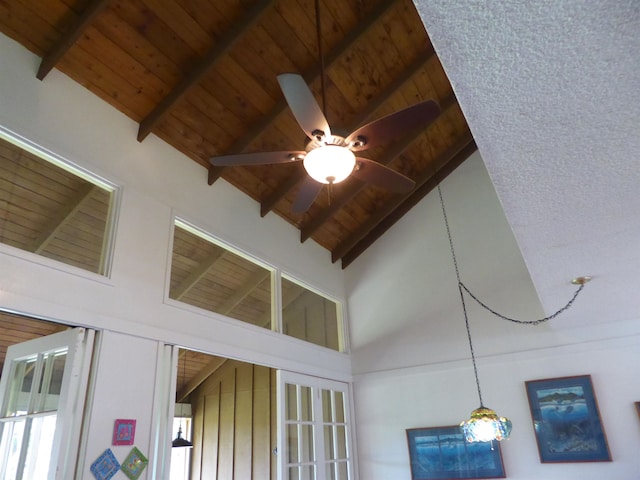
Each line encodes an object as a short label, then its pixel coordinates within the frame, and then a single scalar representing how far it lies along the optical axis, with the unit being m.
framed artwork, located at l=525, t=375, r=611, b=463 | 4.57
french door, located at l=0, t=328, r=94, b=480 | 2.92
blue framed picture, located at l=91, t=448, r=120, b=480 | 2.98
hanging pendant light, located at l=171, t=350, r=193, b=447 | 6.46
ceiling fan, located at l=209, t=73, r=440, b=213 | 2.54
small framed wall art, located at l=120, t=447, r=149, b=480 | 3.16
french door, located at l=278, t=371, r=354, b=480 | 4.71
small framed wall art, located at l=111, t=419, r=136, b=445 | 3.16
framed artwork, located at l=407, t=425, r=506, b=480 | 4.93
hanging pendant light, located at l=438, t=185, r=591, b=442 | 3.73
